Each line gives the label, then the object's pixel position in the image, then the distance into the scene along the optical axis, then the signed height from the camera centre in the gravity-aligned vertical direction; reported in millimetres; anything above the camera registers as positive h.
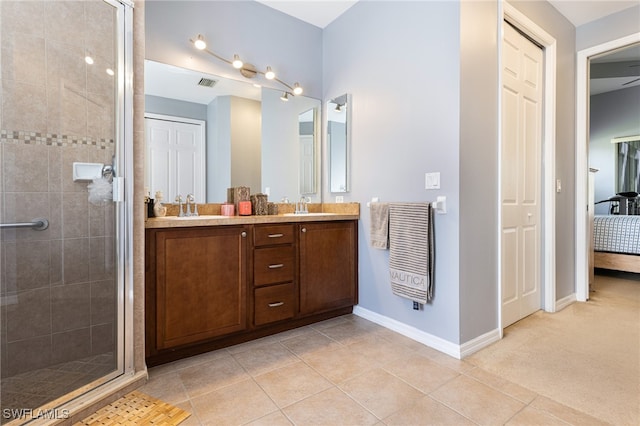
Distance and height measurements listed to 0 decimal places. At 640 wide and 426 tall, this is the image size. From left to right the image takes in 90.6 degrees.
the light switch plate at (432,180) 2092 +213
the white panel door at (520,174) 2396 +301
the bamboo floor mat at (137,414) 1388 -918
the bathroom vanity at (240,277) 1849 -444
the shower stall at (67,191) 1575 +112
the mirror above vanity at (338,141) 2854 +659
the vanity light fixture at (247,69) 2347 +1210
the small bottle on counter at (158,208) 2114 +31
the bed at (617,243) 3637 -367
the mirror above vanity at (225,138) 2281 +620
